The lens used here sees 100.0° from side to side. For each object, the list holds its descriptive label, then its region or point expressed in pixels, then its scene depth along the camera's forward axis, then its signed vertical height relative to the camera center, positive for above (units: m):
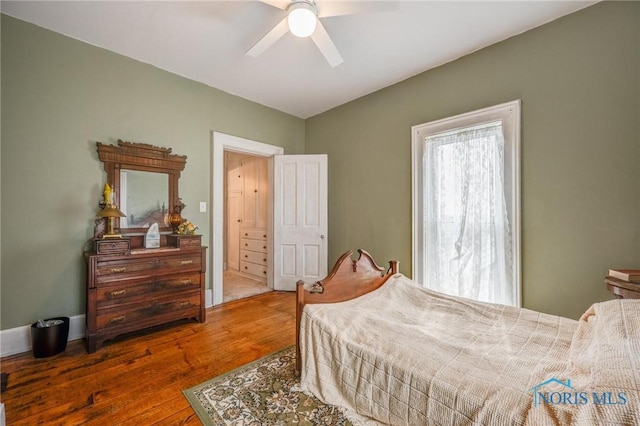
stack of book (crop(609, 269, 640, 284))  1.55 -0.36
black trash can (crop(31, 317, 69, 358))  2.11 -0.99
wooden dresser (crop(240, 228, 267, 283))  4.63 -0.69
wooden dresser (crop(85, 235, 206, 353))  2.25 -0.66
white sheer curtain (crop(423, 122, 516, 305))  2.49 -0.01
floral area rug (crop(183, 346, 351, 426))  1.48 -1.13
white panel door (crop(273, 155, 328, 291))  3.96 +0.00
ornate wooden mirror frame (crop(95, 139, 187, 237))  2.64 +0.55
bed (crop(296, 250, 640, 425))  0.86 -0.65
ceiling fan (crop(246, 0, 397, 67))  1.74 +1.35
